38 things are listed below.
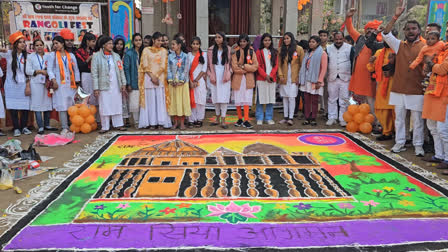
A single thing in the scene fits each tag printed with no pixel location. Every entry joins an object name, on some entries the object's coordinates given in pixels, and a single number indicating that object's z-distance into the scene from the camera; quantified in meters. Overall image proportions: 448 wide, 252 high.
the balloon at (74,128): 6.35
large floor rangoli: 2.83
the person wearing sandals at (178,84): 6.34
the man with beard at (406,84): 4.83
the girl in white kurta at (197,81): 6.51
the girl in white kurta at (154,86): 6.38
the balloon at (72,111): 6.31
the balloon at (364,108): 6.21
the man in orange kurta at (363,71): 6.16
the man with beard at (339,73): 6.67
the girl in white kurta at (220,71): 6.57
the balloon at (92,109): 6.41
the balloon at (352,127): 6.32
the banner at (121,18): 8.17
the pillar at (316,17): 9.94
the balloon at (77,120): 6.27
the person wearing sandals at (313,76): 6.71
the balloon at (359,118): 6.24
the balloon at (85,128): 6.33
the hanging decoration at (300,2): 10.85
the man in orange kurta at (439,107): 4.31
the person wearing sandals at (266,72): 6.77
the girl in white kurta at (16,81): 6.04
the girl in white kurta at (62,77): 6.21
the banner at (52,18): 7.88
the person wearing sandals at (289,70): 6.85
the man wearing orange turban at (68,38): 6.41
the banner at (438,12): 8.30
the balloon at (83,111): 6.33
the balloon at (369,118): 6.21
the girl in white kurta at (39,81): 6.15
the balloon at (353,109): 6.29
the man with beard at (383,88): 5.60
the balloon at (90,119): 6.37
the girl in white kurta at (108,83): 6.18
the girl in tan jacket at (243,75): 6.61
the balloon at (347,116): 6.39
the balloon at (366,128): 6.18
